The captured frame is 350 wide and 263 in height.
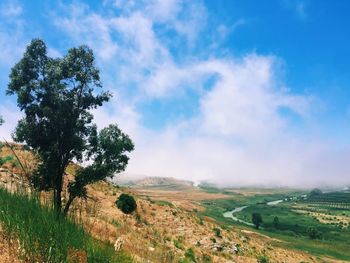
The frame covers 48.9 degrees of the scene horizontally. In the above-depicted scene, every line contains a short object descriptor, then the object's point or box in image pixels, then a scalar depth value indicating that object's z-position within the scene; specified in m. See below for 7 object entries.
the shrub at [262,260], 57.88
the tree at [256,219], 173.80
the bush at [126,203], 53.18
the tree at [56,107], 28.94
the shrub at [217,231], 63.34
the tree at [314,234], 150.62
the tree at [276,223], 177.35
